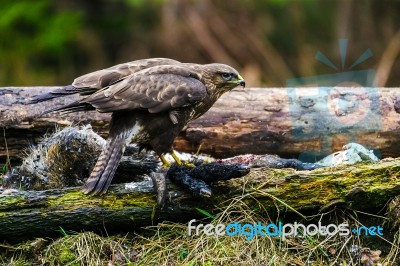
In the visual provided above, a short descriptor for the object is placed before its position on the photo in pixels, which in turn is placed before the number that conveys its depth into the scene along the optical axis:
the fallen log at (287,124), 13.16
